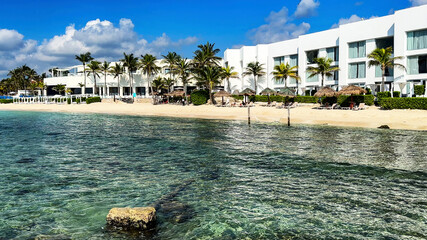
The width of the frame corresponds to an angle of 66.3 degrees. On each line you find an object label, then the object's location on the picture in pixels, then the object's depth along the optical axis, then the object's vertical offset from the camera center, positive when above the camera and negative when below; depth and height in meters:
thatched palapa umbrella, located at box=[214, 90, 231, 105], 51.03 +0.94
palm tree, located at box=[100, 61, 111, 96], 78.50 +8.03
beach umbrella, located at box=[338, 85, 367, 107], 36.06 +0.92
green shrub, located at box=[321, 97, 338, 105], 41.75 -0.16
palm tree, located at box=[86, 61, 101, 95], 77.50 +8.01
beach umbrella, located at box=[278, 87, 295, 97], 43.09 +0.95
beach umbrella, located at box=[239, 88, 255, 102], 49.22 +1.15
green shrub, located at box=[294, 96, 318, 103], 45.72 +0.00
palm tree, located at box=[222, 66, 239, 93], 64.31 +5.22
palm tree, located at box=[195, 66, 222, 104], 54.16 +3.98
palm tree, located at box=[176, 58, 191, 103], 65.94 +6.37
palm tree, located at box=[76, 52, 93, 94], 81.93 +10.92
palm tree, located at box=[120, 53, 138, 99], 75.69 +9.14
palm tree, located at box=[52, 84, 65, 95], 88.05 +3.82
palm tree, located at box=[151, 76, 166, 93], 75.44 +3.90
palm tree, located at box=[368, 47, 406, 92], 38.00 +4.67
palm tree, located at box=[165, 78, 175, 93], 76.12 +4.32
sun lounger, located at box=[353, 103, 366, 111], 35.26 -0.94
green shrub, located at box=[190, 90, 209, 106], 55.56 +0.55
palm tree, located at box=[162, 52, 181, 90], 72.49 +9.30
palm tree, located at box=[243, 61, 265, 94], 60.72 +5.59
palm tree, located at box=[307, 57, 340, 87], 45.78 +4.37
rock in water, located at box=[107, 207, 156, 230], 6.90 -2.49
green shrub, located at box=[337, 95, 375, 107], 38.22 -0.09
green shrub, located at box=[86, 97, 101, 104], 71.56 +0.44
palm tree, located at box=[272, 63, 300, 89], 53.69 +4.46
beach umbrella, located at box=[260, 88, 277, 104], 45.56 +1.17
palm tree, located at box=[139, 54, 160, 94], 72.44 +8.16
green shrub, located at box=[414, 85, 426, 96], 37.12 +0.87
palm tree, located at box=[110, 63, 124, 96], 76.44 +7.32
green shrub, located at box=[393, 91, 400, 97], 36.87 +0.50
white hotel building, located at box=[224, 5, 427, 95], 39.41 +7.50
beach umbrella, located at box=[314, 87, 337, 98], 38.12 +0.77
